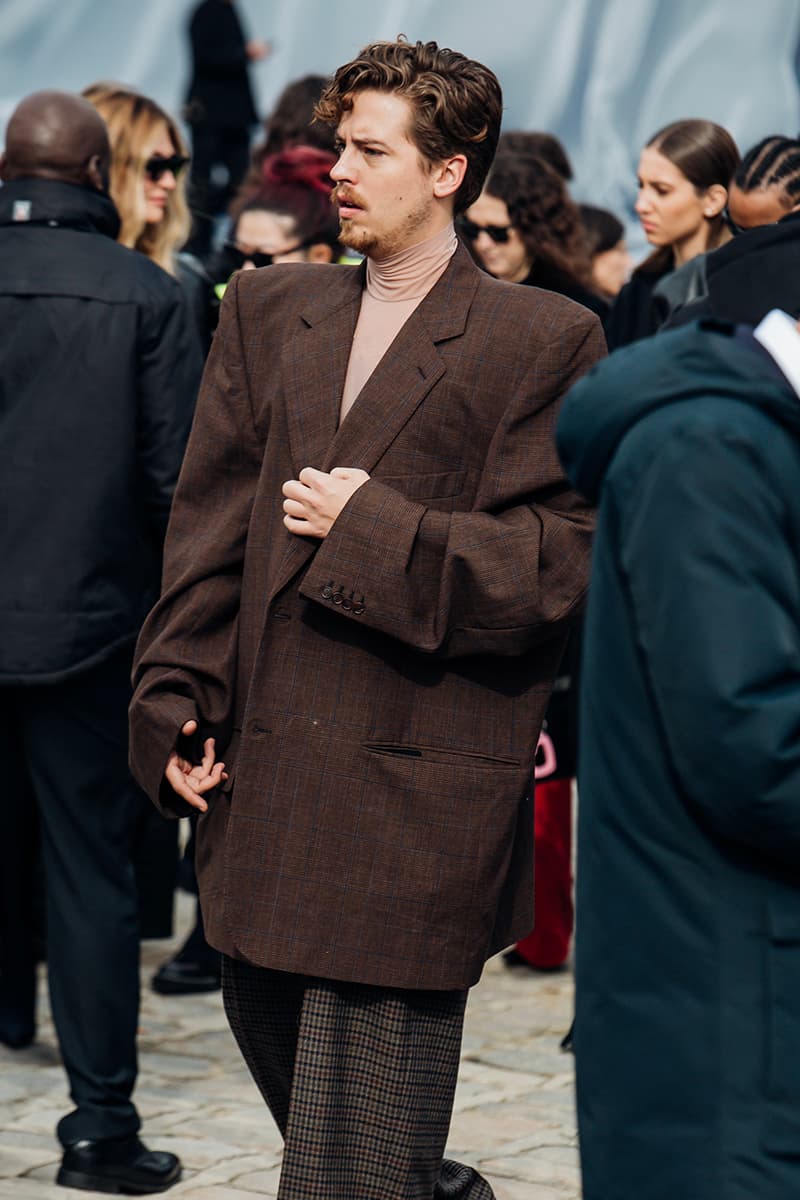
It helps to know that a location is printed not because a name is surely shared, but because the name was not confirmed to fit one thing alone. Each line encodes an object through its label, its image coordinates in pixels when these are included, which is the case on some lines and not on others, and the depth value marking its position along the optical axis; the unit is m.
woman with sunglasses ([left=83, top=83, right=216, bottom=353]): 10.61
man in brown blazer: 6.21
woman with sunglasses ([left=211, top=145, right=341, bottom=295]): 11.74
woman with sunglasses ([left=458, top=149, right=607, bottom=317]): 11.32
